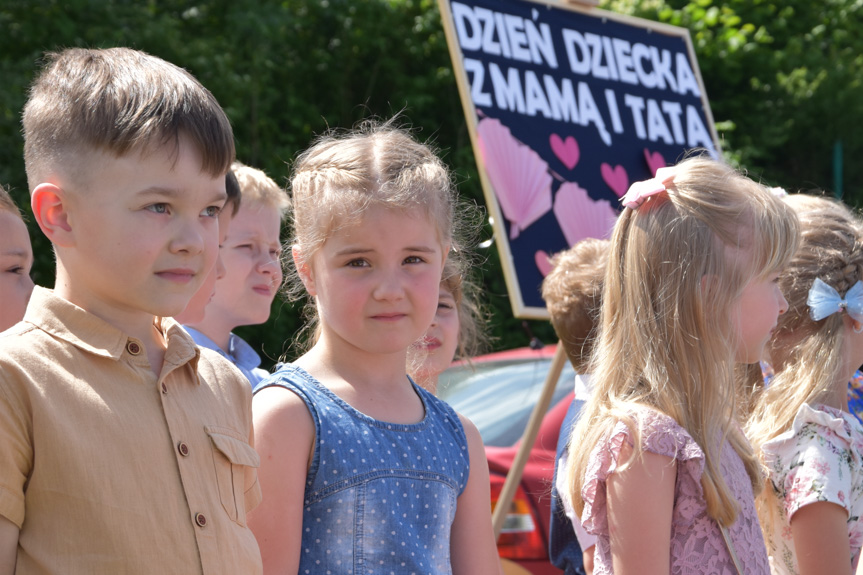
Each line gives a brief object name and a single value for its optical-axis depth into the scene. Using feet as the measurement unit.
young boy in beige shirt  4.56
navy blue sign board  12.92
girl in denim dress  5.97
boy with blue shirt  9.52
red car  12.92
